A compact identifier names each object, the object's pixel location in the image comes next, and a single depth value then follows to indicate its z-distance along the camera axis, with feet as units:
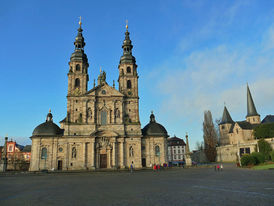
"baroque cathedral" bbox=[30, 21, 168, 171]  139.33
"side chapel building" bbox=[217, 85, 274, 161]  212.43
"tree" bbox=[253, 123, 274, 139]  209.36
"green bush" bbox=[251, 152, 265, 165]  122.72
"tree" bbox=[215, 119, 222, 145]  242.93
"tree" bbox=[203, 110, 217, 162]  225.35
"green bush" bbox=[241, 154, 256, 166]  121.86
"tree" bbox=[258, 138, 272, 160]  178.91
